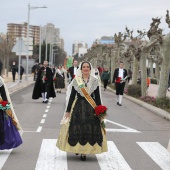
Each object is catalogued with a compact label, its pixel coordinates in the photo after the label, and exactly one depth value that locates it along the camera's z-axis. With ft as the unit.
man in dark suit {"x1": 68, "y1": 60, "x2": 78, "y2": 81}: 55.20
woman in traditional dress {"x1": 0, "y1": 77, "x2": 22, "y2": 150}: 22.02
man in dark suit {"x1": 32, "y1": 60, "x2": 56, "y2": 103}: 53.03
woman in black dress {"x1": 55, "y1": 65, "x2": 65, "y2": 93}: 75.00
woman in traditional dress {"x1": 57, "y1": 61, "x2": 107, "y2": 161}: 20.86
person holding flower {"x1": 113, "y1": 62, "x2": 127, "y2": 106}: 52.18
